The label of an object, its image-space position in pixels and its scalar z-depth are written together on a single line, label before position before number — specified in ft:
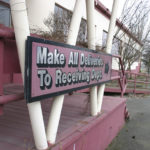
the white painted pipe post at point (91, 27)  8.82
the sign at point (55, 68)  5.12
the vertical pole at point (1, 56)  4.57
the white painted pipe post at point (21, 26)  5.05
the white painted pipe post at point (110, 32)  10.70
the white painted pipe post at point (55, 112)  6.34
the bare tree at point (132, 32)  36.65
